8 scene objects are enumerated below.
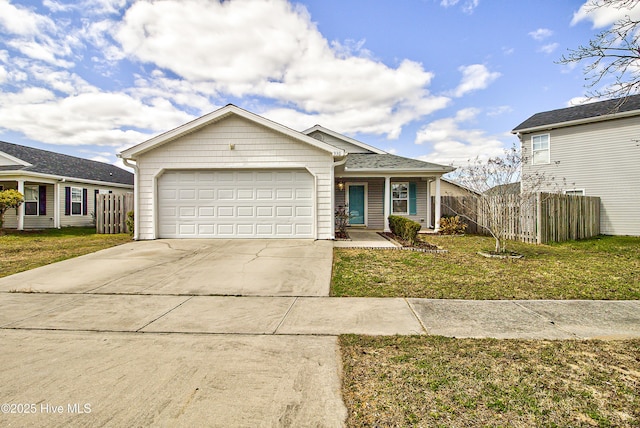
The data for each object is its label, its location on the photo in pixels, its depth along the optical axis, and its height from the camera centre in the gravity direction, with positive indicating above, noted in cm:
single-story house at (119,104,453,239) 1072 +113
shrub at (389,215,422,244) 1056 -49
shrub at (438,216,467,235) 1466 -55
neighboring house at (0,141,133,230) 1591 +160
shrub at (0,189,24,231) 1405 +73
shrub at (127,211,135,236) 1311 -24
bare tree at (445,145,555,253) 906 +86
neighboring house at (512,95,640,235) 1392 +279
